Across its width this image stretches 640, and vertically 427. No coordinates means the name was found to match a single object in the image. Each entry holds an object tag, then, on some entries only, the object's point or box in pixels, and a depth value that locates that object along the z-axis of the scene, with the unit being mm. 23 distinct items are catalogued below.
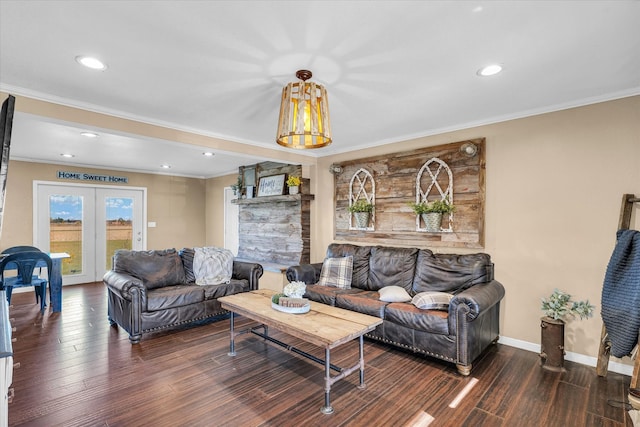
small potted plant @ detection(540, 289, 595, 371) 2795
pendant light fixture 2338
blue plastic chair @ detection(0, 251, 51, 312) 4027
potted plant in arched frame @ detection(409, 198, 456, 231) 3748
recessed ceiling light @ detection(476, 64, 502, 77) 2331
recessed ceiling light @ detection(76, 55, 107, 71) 2223
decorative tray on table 2721
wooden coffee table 2240
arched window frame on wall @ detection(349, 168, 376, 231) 4551
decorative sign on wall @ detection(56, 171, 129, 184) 6234
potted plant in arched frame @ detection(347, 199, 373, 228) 4473
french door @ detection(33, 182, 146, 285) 6062
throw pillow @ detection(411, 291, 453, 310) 2982
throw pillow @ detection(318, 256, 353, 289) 4070
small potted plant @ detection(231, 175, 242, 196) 6630
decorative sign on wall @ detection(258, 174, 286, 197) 5695
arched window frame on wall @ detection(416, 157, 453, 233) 3797
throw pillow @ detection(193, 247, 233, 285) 4242
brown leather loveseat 3443
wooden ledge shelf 5223
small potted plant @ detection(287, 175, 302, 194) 5305
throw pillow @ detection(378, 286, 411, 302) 3297
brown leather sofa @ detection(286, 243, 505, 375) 2764
